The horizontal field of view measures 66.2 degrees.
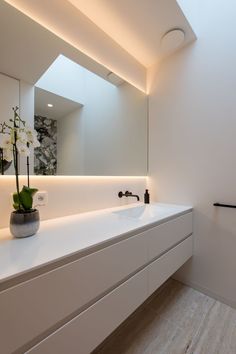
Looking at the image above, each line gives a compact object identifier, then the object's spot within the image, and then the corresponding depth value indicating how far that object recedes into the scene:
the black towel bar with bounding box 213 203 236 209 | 1.50
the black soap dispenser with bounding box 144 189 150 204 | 1.94
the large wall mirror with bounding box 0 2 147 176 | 1.14
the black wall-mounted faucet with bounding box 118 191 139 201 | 1.82
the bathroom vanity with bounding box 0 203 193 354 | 0.62
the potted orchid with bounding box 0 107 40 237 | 0.90
